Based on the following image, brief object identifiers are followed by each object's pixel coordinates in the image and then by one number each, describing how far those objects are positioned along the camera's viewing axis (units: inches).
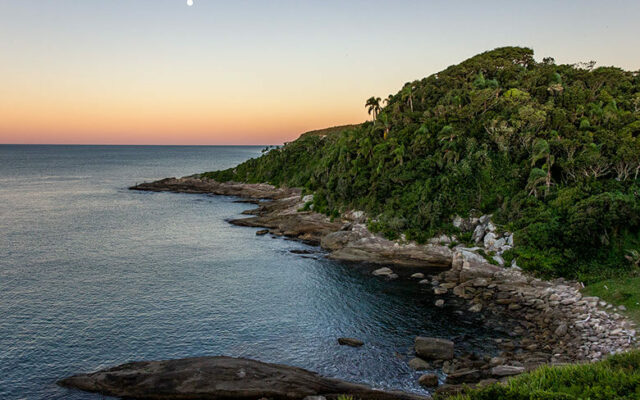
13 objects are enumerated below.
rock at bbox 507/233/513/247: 1947.6
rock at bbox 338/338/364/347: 1296.8
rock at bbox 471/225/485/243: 2101.4
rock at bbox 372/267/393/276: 2018.2
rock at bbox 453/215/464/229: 2237.9
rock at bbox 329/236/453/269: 2148.1
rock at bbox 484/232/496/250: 2012.8
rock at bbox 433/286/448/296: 1736.0
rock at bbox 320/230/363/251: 2464.3
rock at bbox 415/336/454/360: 1198.3
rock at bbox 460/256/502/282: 1868.0
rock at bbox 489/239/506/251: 1977.1
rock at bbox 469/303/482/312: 1536.5
